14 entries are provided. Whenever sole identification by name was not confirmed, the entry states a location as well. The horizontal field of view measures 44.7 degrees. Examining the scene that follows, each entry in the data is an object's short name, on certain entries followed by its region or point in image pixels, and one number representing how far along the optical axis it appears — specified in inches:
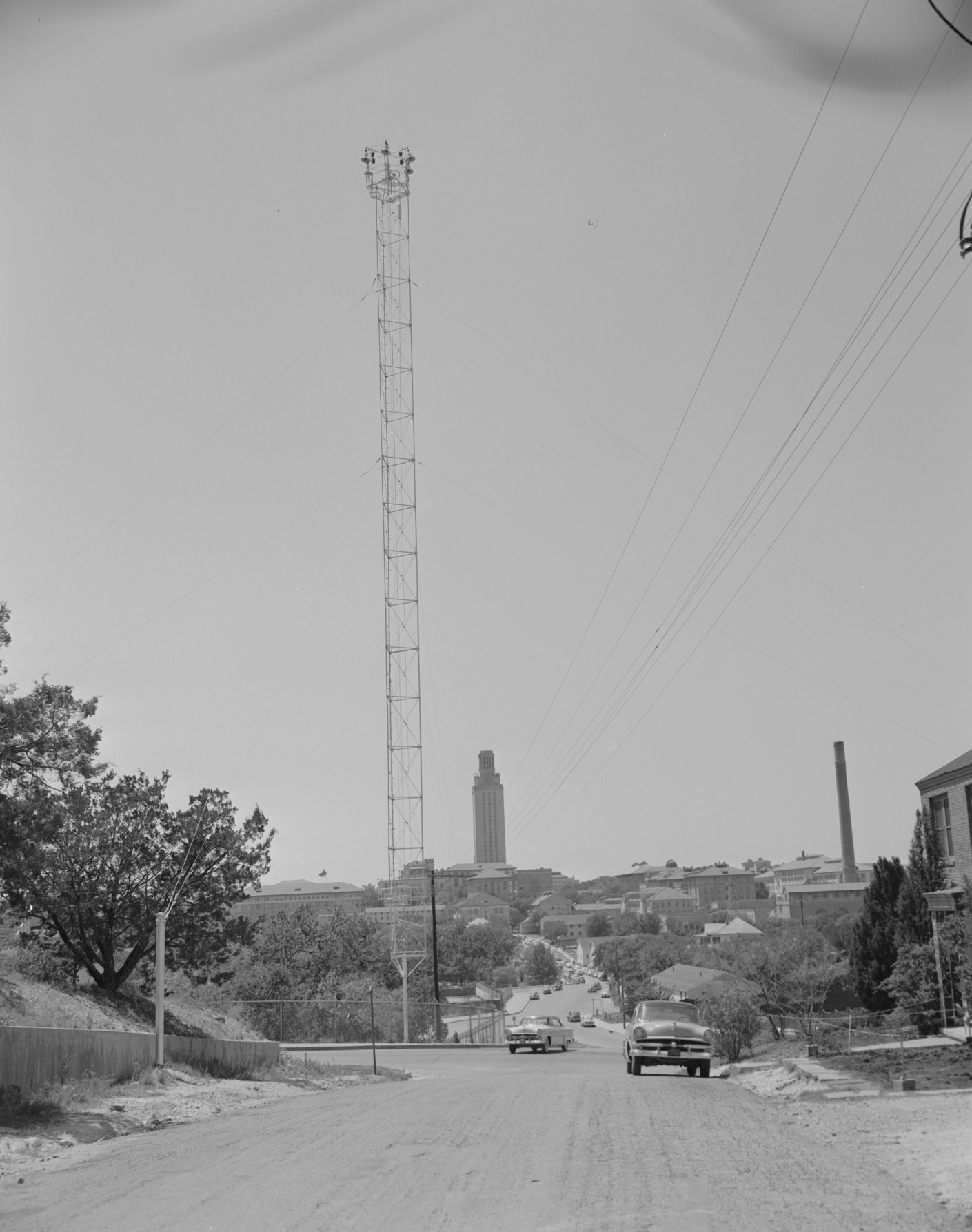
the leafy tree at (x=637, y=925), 6776.6
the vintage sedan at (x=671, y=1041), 932.0
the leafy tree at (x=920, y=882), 1349.7
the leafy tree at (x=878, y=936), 1552.7
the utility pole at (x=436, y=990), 2135.8
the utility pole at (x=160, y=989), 892.0
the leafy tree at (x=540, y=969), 6289.4
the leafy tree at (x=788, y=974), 1386.6
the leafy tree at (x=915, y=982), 1077.8
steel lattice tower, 1632.6
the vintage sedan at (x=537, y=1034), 1609.3
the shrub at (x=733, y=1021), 1110.4
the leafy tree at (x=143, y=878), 1103.6
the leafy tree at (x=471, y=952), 5032.0
